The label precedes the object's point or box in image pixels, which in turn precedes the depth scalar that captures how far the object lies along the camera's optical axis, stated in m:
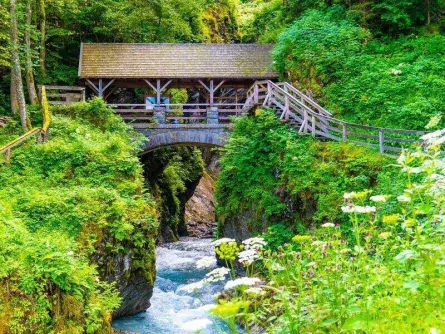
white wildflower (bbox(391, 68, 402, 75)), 15.64
